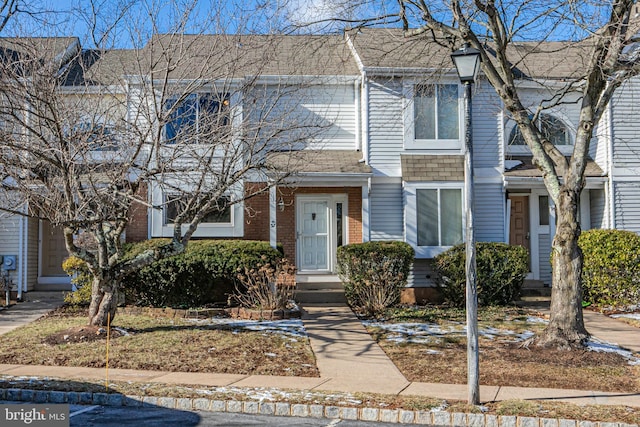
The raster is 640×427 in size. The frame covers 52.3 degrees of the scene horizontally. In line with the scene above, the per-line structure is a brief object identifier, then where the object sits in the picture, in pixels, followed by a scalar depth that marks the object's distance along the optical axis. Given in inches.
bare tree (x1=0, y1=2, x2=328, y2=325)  396.5
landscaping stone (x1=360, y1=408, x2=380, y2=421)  279.3
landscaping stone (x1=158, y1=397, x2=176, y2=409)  295.0
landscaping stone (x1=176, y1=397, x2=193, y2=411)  293.2
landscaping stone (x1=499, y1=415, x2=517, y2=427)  269.7
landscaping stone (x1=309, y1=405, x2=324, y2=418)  283.4
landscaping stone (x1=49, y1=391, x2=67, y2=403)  305.9
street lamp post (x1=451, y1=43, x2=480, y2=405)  289.7
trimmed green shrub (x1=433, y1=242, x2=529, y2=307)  589.0
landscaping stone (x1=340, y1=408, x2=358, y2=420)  280.9
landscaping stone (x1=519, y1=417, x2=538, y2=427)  267.4
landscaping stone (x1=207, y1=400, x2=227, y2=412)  290.8
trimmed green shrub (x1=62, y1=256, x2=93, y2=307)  565.0
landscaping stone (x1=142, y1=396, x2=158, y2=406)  297.1
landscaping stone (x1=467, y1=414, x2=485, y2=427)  272.7
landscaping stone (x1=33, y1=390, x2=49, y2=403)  306.8
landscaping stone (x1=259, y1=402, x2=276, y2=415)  287.4
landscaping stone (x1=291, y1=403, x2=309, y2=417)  284.7
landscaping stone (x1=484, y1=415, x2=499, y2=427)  271.1
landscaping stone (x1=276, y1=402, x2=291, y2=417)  285.6
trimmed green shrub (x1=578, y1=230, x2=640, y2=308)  570.9
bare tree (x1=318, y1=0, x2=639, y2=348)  399.2
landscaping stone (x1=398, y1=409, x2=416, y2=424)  275.6
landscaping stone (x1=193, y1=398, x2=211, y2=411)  292.0
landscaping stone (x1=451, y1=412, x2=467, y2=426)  273.4
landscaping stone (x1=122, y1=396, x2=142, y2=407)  299.1
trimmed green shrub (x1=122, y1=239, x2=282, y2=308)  553.0
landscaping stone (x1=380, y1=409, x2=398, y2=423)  277.1
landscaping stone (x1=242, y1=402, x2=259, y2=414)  289.1
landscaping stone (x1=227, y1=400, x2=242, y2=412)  289.8
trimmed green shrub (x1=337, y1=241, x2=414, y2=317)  553.0
